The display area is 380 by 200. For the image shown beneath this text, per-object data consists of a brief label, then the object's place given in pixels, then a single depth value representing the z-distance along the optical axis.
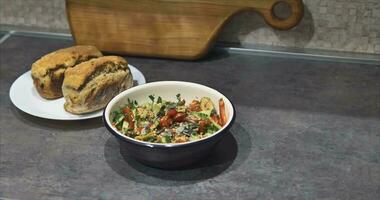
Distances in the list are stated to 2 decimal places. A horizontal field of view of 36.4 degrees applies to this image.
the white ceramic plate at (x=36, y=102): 0.89
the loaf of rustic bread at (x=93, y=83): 0.87
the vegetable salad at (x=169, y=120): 0.78
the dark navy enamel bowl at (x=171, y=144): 0.75
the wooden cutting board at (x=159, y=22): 1.03
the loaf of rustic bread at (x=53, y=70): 0.92
